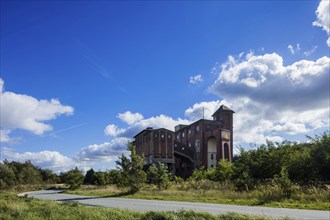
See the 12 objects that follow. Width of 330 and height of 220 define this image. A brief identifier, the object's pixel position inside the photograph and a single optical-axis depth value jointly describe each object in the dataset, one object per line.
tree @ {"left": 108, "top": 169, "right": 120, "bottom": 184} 53.91
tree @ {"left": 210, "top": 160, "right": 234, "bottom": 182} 36.08
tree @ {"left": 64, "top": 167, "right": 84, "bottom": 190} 53.47
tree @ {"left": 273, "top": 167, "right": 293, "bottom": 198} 23.27
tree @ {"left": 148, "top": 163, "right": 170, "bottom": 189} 36.59
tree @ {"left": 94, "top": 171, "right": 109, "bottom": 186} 55.89
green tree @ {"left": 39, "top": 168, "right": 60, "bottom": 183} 97.77
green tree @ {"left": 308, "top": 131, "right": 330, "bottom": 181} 27.62
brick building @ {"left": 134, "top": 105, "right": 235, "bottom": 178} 74.06
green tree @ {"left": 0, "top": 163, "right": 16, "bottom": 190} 69.19
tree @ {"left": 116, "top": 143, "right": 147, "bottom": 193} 35.56
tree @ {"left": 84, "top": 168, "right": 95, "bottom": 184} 79.70
